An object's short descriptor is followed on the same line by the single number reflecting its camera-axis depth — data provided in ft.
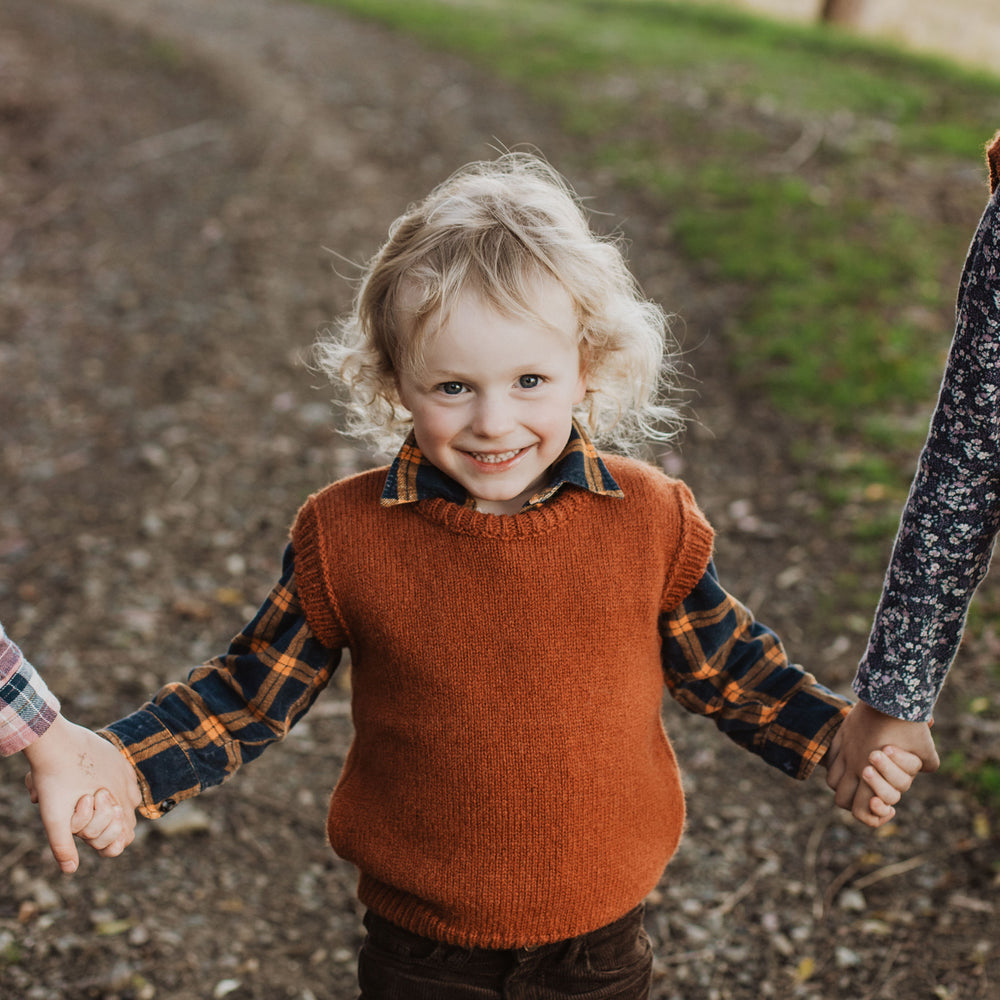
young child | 6.62
